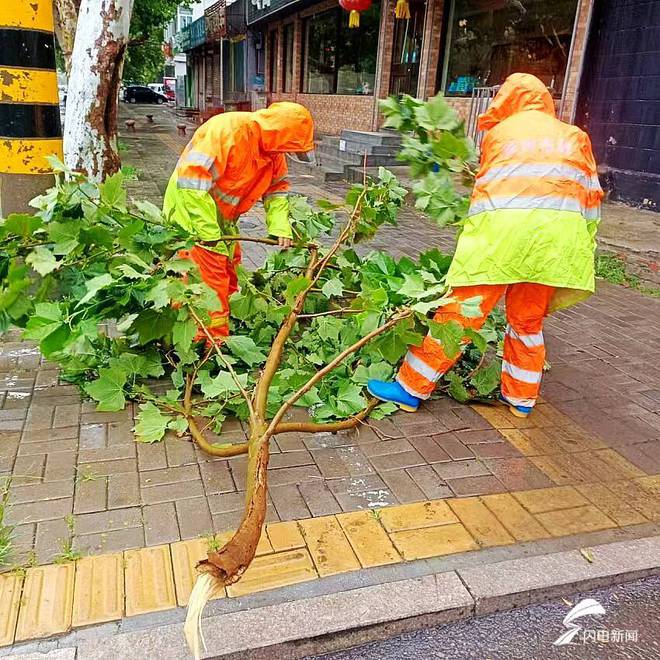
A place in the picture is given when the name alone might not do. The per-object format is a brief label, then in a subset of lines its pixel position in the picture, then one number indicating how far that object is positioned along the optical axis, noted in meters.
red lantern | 11.76
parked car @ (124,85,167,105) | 50.56
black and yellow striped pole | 3.66
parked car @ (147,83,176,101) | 55.50
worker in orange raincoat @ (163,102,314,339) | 3.34
